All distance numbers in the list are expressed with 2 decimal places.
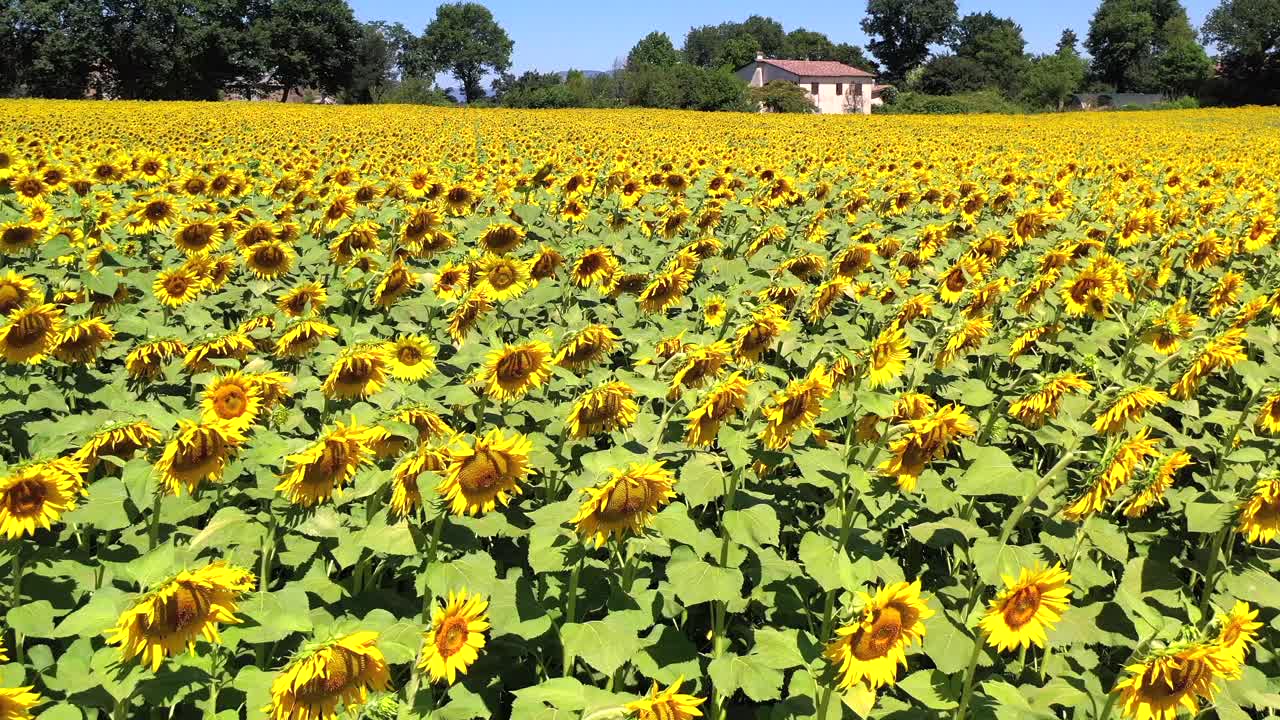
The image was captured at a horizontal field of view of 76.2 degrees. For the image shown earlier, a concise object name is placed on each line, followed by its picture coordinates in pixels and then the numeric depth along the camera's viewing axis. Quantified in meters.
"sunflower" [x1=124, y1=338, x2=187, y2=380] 3.10
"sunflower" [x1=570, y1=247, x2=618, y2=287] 4.32
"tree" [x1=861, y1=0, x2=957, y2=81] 107.19
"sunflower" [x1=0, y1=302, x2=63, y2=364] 3.02
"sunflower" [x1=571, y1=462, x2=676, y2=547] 2.00
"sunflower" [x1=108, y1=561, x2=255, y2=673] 1.70
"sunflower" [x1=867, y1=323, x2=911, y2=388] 2.97
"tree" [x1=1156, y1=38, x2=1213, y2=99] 76.50
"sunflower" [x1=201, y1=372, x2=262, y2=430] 2.57
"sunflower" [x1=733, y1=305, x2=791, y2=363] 2.96
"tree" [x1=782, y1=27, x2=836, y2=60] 131.38
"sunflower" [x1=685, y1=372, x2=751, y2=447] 2.40
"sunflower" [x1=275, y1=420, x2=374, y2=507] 2.12
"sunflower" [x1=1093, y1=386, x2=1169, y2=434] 2.65
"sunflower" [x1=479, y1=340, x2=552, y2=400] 2.70
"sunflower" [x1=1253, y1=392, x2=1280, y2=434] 2.86
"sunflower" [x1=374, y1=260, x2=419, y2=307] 4.10
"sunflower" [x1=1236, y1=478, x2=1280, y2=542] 2.20
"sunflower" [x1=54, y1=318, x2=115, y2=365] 3.19
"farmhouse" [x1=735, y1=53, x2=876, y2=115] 98.75
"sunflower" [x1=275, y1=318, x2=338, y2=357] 3.29
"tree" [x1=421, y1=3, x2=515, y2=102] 105.56
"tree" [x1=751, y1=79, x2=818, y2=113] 64.38
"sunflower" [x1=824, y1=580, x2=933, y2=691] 1.81
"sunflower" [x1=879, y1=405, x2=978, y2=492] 2.31
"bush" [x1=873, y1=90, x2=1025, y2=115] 56.56
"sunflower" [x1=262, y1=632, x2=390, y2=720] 1.63
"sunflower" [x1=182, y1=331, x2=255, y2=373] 2.98
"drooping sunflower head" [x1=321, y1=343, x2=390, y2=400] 2.73
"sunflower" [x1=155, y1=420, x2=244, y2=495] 2.15
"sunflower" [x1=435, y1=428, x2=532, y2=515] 2.12
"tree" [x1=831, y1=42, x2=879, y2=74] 124.88
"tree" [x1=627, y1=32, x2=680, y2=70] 108.50
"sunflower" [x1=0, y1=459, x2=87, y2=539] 2.04
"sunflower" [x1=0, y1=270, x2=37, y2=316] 3.42
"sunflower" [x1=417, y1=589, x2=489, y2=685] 1.87
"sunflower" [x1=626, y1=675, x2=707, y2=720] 1.62
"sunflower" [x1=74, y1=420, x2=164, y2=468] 2.27
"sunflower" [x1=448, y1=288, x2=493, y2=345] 3.55
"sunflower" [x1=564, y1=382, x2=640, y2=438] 2.48
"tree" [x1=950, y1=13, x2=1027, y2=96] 86.75
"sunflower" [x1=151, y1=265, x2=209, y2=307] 4.14
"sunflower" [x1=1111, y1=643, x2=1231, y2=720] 1.67
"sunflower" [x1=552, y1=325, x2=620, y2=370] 2.97
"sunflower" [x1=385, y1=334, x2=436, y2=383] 3.02
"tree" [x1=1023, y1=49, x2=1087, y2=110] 70.50
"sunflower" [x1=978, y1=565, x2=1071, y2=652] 1.93
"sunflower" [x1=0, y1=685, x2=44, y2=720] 1.63
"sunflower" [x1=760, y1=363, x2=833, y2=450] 2.42
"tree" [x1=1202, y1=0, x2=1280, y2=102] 61.66
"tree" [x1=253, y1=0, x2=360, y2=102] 66.69
